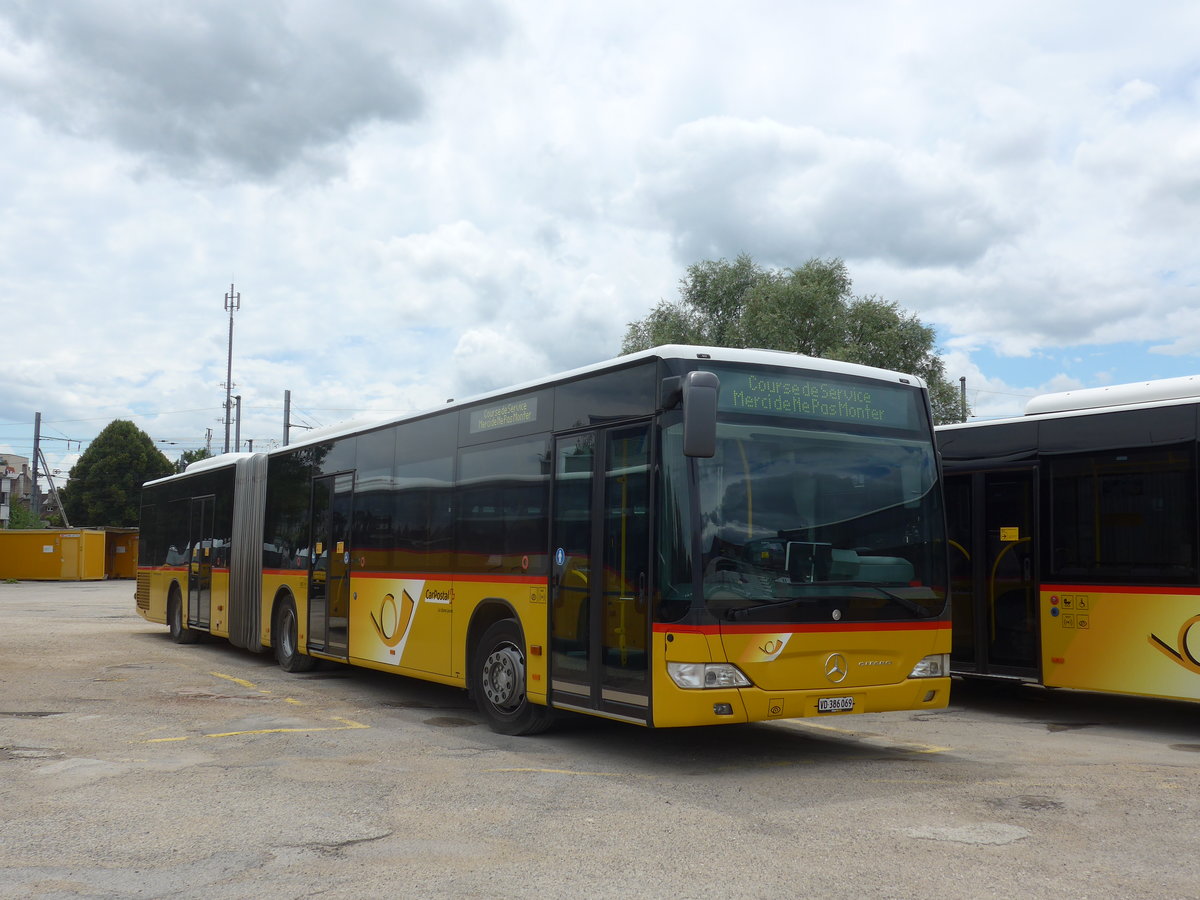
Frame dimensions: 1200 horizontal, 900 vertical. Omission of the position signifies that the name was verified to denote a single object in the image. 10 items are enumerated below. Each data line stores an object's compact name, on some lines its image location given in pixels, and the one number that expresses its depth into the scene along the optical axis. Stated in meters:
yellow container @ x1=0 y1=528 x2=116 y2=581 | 49.81
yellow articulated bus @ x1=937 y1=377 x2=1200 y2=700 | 10.25
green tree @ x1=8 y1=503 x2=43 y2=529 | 70.29
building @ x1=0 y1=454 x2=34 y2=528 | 82.75
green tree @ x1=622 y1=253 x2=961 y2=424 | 37.84
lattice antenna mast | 71.21
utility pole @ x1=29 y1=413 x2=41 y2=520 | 70.62
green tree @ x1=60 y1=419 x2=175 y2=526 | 74.44
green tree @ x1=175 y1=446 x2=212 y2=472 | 90.16
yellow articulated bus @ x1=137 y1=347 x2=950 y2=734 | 7.85
